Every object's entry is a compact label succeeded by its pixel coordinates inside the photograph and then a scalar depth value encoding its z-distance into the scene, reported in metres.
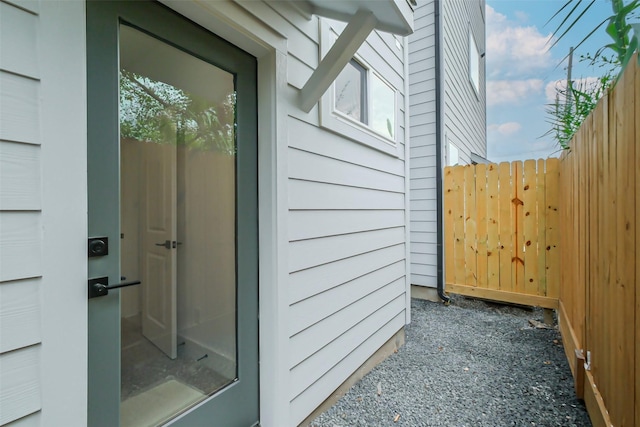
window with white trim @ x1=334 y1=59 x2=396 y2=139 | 2.28
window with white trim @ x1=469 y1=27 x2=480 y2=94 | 6.55
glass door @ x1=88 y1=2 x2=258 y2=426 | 1.02
